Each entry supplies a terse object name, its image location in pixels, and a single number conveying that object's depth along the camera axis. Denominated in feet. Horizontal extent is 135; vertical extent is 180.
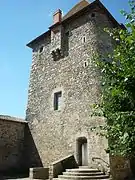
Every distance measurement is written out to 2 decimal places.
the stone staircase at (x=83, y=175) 31.48
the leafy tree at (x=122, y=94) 17.16
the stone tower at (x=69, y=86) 40.29
